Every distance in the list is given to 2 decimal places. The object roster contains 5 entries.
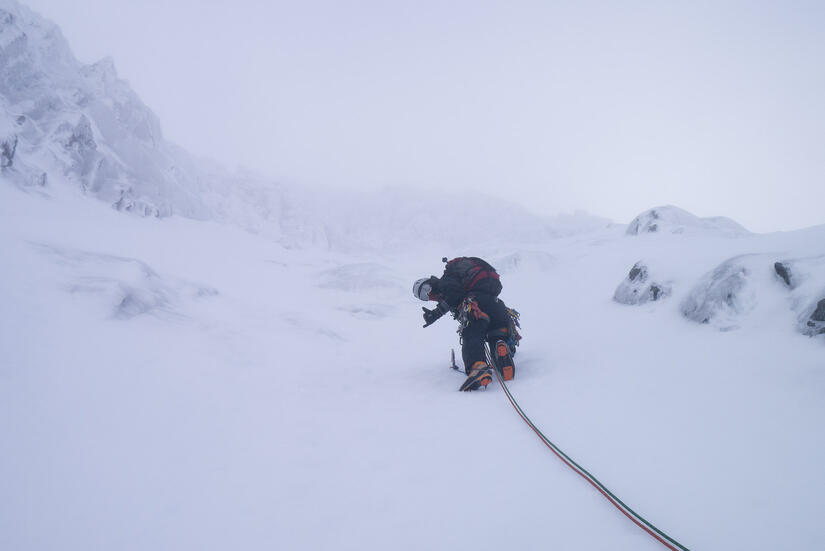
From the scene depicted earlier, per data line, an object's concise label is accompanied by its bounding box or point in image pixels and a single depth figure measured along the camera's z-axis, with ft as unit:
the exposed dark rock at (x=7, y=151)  62.85
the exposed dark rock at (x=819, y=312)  10.98
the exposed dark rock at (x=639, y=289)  22.43
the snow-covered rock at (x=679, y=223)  58.70
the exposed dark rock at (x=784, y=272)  13.69
